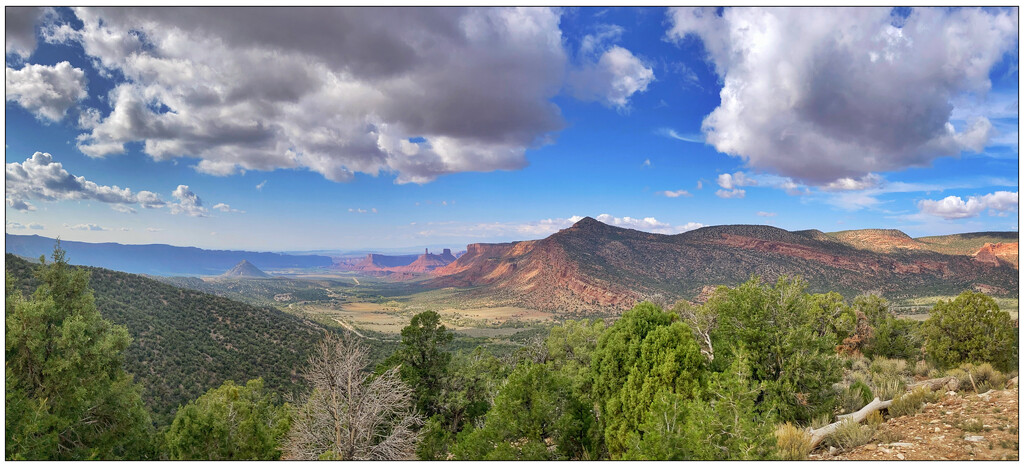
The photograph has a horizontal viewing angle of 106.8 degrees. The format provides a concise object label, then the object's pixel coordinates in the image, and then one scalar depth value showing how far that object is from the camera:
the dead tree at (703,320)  13.53
